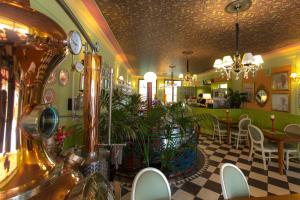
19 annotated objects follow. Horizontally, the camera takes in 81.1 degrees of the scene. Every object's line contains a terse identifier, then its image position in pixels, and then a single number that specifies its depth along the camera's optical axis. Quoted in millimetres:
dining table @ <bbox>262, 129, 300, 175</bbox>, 2826
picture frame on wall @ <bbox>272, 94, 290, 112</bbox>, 3808
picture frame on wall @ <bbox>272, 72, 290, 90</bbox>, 3843
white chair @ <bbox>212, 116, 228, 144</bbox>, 4682
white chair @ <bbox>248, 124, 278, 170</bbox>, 3086
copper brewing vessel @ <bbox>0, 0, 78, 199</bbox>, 245
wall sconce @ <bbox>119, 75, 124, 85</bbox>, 4984
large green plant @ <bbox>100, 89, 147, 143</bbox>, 1467
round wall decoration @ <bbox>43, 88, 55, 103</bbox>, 1397
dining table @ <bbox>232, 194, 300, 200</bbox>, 1025
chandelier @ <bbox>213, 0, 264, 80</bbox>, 2508
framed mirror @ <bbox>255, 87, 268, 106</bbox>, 4469
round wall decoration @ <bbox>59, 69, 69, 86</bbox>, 1641
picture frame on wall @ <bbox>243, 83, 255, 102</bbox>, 4980
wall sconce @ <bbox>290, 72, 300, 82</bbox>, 3489
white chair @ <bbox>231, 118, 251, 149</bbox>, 4204
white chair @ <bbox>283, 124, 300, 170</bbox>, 3062
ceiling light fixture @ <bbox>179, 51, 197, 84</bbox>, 4235
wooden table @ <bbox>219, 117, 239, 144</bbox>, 4570
